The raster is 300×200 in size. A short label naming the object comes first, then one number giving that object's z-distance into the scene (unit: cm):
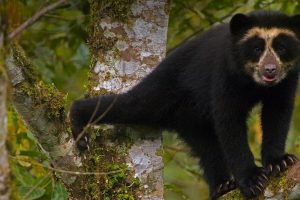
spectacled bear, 1111
